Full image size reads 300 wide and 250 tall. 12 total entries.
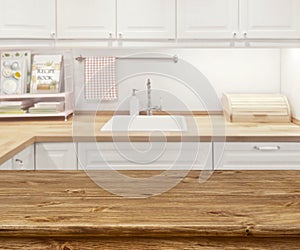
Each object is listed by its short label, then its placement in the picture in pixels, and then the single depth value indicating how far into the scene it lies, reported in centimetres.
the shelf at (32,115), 334
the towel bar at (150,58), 361
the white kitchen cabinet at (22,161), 245
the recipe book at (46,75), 350
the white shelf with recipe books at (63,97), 337
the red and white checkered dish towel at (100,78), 360
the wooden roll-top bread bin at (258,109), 329
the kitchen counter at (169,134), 271
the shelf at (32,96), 341
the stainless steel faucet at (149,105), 347
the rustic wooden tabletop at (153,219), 94
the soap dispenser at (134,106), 348
